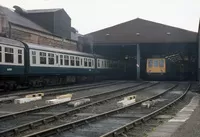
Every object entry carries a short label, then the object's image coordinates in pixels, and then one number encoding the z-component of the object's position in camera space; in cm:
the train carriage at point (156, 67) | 3838
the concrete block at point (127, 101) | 1390
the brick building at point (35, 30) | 2895
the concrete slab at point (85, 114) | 1164
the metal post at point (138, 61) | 4201
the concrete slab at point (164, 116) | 1162
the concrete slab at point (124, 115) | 1151
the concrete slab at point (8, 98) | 1489
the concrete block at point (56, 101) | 1431
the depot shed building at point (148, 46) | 4241
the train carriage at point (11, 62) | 1831
